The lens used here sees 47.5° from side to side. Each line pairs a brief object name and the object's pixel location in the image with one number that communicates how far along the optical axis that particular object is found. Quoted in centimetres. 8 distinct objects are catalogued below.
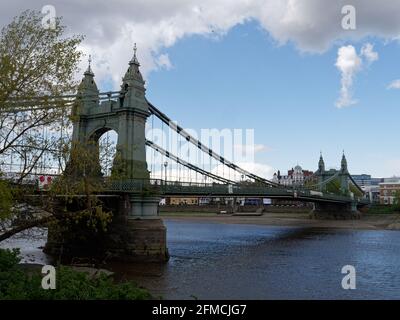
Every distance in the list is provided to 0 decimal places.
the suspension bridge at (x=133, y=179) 3253
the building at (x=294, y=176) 19198
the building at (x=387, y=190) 14225
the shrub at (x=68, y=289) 1035
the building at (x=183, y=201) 14032
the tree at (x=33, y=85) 1415
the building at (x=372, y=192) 16818
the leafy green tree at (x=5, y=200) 1276
